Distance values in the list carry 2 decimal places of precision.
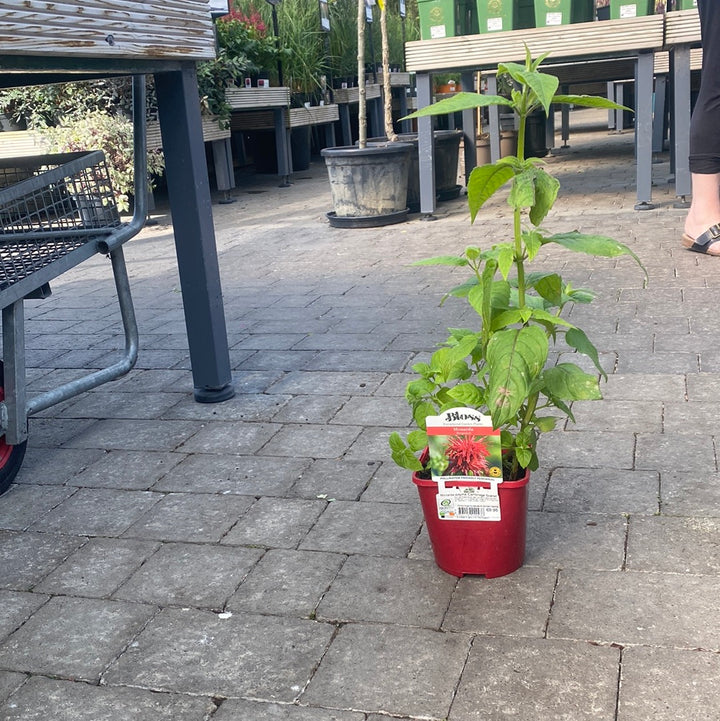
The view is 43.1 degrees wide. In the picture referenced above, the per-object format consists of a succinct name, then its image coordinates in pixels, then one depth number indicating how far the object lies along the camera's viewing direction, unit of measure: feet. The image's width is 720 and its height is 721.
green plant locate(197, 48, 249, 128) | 26.55
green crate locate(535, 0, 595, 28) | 19.75
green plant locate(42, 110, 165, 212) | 23.45
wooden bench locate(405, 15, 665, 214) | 19.19
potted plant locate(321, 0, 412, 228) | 21.08
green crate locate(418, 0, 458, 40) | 20.58
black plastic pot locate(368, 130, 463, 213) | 23.31
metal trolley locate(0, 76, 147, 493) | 8.50
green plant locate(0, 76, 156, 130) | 25.02
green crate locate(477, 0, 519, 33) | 20.09
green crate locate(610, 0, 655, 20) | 19.48
